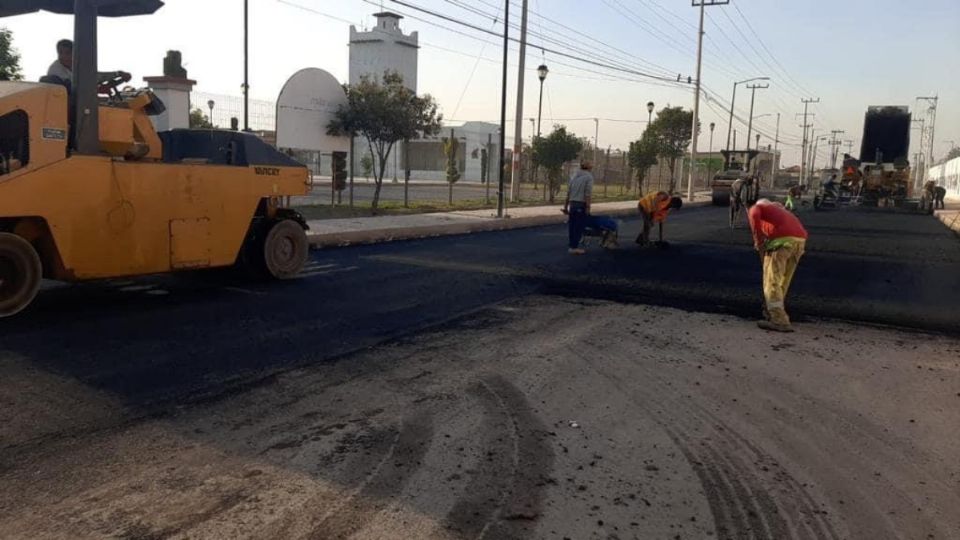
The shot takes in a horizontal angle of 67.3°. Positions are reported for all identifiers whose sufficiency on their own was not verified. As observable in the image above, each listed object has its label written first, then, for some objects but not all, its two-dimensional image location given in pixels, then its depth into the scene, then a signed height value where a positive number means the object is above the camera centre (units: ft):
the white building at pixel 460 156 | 199.00 +10.96
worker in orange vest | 47.60 -0.09
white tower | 225.56 +44.73
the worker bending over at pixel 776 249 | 25.03 -1.36
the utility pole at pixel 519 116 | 77.96 +9.30
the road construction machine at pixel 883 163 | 113.50 +8.10
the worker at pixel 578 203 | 44.11 -0.16
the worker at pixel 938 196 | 119.74 +3.41
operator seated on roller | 24.84 +3.91
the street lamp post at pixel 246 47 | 69.72 +13.34
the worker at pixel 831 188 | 115.24 +3.75
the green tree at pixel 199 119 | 105.62 +9.79
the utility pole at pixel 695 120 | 126.21 +15.03
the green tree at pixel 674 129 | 153.14 +16.22
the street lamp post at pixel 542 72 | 89.76 +15.82
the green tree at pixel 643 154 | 131.23 +8.96
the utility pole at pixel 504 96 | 70.60 +10.09
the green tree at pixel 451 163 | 85.61 +3.97
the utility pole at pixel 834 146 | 406.04 +37.91
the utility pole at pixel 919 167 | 297.65 +23.43
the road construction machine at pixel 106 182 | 22.39 -0.04
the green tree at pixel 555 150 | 104.37 +7.18
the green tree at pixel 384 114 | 64.34 +7.09
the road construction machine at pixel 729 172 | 117.19 +5.83
